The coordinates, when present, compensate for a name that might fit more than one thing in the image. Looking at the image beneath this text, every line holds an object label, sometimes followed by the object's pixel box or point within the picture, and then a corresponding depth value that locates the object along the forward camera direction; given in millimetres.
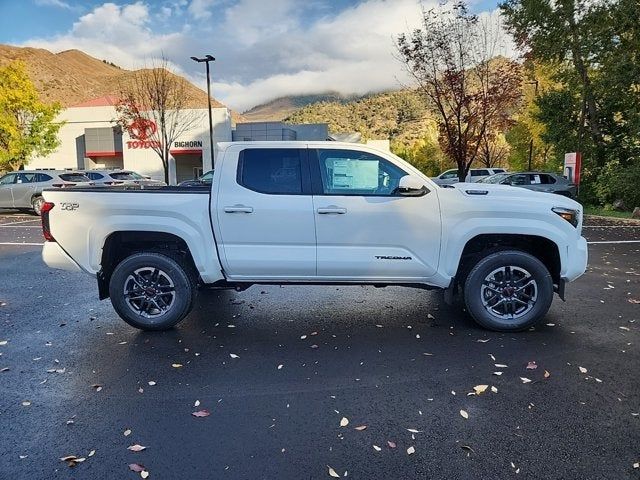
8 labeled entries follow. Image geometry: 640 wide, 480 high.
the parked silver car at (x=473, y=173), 29484
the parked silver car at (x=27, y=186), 17281
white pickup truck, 4676
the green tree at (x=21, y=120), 25172
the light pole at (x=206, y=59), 25289
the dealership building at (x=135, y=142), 37000
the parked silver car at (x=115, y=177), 19016
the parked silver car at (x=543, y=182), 17719
